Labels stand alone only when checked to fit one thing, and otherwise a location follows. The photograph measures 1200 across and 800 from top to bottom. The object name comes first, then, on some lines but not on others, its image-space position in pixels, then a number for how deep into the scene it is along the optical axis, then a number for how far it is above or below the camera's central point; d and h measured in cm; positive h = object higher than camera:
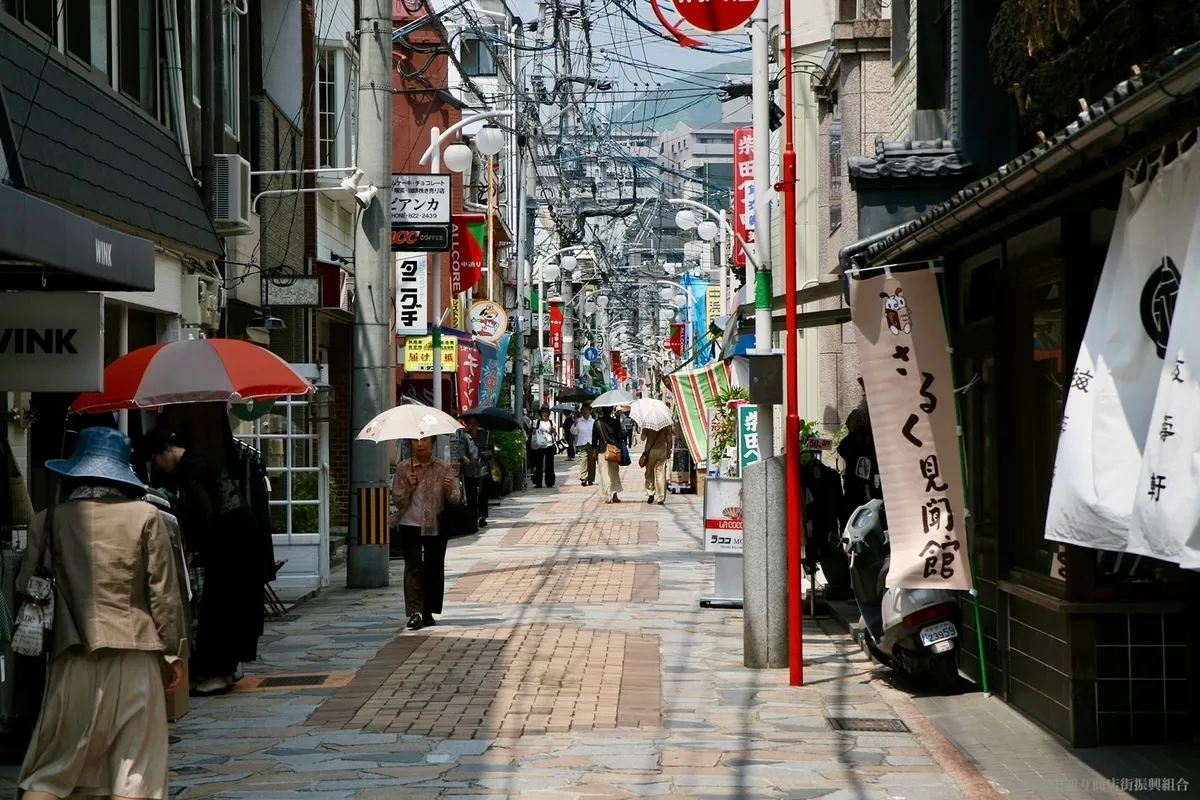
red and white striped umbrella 1097 +36
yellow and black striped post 1755 -104
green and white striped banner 2747 +43
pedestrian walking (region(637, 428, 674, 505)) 3297 -90
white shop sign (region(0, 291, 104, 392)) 920 +51
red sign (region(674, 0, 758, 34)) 1207 +322
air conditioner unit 1673 +256
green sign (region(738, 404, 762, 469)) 1401 -14
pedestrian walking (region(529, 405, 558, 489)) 4028 -83
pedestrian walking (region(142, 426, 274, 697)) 1066 -100
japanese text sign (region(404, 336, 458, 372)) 2544 +116
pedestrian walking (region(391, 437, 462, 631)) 1416 -95
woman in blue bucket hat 651 -89
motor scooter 1045 -147
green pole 995 -52
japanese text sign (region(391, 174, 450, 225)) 1939 +285
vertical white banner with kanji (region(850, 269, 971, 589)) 985 +0
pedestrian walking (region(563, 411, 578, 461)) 5773 -48
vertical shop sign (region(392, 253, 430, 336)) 2208 +185
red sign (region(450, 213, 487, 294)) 3366 +383
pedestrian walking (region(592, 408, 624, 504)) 3334 -91
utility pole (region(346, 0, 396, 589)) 1770 +116
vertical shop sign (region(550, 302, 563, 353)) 6625 +435
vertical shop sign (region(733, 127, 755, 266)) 2873 +460
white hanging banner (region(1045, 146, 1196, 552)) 609 +20
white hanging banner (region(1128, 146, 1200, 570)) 518 -14
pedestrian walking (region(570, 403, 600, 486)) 3869 -50
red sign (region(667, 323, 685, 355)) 6561 +357
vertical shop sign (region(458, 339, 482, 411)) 2842 +90
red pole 1129 -12
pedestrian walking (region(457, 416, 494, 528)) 2291 -72
